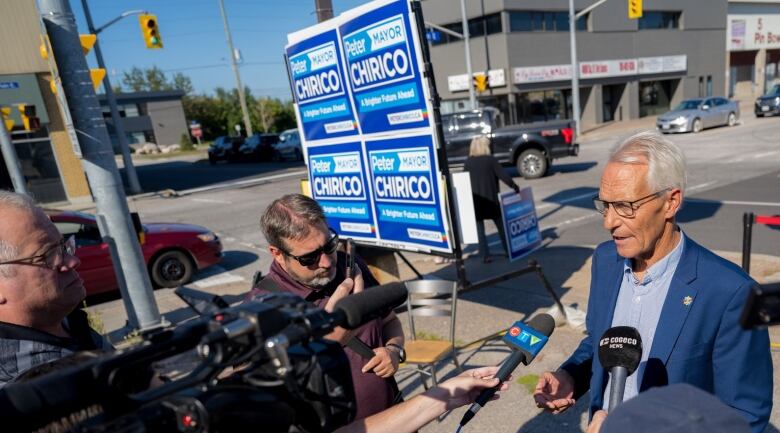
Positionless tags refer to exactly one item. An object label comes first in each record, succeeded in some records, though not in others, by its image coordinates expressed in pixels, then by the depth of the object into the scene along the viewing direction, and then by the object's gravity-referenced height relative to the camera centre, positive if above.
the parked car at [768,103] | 23.26 -2.14
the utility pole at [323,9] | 5.31 +1.24
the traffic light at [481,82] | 23.36 +0.93
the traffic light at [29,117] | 10.49 +1.11
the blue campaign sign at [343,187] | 5.22 -0.72
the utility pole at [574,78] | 22.07 +0.40
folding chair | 3.55 -1.75
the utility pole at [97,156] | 4.60 +0.03
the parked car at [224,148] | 33.00 -0.55
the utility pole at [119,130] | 17.00 +0.94
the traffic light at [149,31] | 14.87 +3.60
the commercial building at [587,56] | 27.59 +1.79
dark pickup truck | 13.89 -1.35
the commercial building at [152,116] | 55.53 +3.98
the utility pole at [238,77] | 38.81 +4.93
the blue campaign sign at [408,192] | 4.38 -0.75
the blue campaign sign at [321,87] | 4.95 +0.40
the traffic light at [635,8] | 19.11 +2.68
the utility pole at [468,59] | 23.77 +2.13
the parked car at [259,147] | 31.27 -0.76
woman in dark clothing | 6.92 -1.17
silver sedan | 20.48 -1.96
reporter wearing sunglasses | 2.12 -0.61
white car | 28.83 -0.96
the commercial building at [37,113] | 16.17 +1.90
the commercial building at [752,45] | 35.47 +1.08
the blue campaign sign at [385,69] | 4.07 +0.41
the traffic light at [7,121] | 9.77 +1.08
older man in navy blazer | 1.54 -0.78
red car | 7.01 -1.54
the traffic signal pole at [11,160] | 8.28 +0.21
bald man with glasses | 1.49 -0.38
